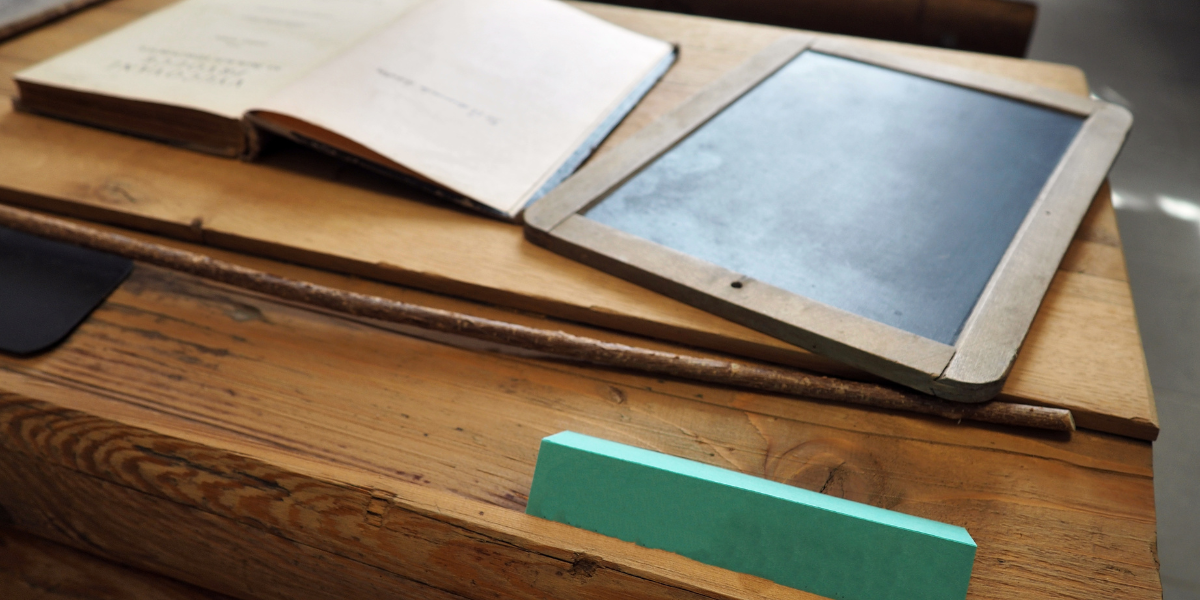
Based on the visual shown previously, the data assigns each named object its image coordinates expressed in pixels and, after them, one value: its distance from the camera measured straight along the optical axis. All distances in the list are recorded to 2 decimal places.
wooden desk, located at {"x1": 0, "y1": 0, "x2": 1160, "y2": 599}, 0.55
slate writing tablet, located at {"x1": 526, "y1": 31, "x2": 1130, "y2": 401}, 0.68
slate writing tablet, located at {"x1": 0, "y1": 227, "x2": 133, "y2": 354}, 0.72
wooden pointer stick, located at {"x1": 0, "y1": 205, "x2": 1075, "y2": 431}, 0.65
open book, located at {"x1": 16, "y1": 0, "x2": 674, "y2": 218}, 0.87
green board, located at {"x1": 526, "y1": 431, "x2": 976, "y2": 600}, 0.50
